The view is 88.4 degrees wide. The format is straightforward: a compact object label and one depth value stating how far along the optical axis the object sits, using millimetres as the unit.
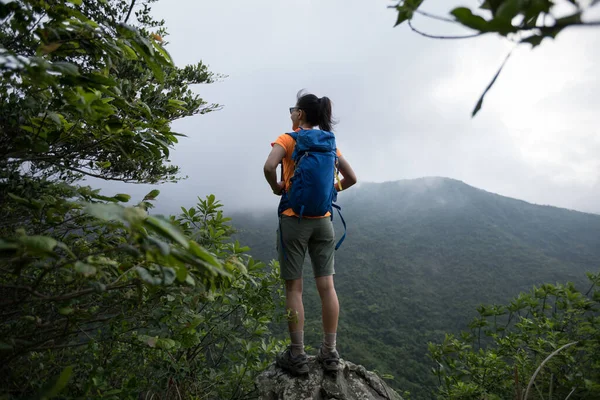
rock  2635
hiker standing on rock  2609
